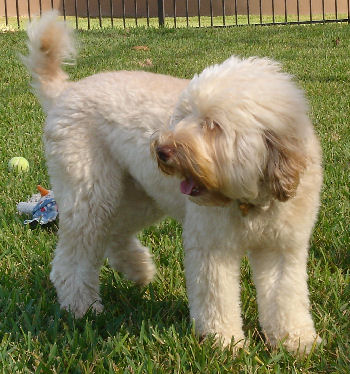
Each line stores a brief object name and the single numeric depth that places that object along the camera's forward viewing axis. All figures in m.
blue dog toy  4.55
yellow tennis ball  5.62
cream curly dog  2.67
